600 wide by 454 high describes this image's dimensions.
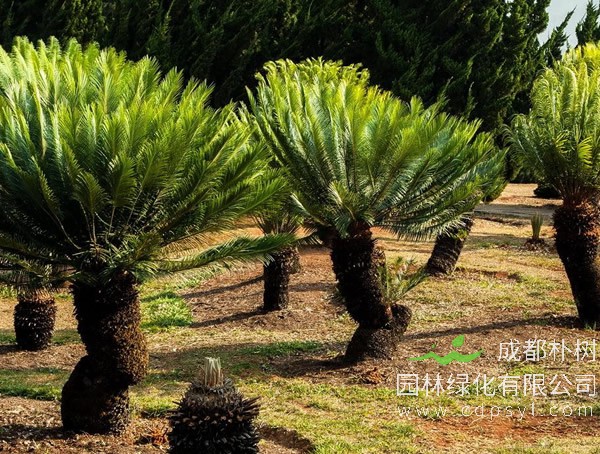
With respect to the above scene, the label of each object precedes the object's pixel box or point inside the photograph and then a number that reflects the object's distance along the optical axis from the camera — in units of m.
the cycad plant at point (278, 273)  13.67
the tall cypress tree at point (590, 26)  33.69
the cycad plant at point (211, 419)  6.35
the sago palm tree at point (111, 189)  6.75
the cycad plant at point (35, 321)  11.45
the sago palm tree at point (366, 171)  9.66
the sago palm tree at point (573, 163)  11.53
